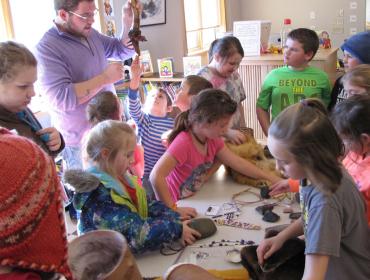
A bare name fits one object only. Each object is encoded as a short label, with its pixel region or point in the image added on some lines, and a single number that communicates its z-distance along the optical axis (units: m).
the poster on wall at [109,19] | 3.76
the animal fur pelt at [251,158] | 1.79
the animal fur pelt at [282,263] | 1.11
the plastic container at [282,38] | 3.83
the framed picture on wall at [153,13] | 4.21
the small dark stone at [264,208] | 1.50
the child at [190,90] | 2.05
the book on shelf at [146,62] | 4.11
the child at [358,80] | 1.72
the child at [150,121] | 2.11
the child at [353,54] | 2.07
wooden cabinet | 3.18
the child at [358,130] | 1.29
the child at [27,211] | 0.56
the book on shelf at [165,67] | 3.92
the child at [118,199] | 1.22
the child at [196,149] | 1.68
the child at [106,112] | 1.95
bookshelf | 3.82
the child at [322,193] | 0.96
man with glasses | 1.94
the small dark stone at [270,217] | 1.43
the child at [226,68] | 2.26
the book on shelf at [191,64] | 3.72
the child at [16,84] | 1.27
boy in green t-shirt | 2.27
